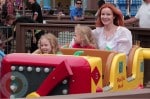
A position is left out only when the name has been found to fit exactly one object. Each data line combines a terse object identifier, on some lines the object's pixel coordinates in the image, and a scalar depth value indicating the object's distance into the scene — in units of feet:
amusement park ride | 13.60
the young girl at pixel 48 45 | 18.51
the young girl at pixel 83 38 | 19.77
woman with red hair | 20.84
